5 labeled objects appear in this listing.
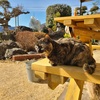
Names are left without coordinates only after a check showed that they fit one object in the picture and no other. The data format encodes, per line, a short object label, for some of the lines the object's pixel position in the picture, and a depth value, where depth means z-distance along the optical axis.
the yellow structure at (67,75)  0.78
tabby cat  0.84
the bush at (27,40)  4.30
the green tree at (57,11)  7.54
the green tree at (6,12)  8.22
